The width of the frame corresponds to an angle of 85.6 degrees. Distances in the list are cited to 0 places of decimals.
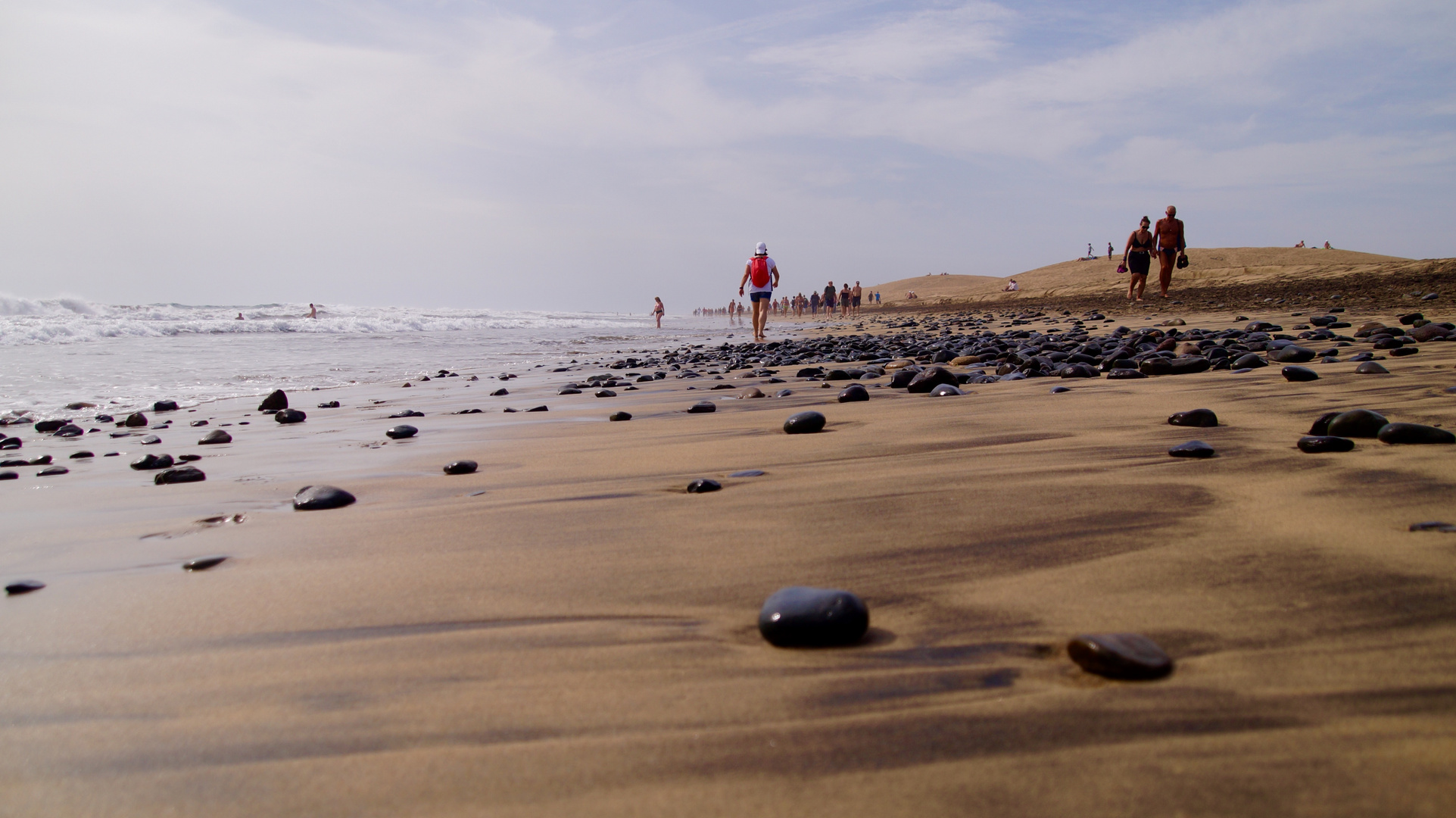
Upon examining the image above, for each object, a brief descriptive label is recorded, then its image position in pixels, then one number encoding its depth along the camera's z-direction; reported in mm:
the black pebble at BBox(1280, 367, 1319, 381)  3662
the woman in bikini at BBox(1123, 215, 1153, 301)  13102
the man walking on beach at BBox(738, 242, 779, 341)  12781
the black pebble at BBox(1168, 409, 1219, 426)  2697
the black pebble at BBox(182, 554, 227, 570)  1784
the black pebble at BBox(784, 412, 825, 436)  3324
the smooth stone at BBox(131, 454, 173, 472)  3344
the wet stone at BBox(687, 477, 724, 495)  2270
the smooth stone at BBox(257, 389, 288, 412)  5621
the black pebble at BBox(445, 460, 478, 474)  2904
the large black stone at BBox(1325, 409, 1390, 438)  2223
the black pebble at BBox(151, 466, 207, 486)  2957
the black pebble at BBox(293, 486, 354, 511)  2343
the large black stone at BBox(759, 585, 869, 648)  1155
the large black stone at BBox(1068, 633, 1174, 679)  974
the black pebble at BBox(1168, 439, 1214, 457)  2197
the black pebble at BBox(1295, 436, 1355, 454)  2109
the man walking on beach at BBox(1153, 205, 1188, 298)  12539
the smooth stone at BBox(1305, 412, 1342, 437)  2326
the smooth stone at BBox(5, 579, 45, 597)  1662
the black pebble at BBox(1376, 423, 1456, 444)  2107
